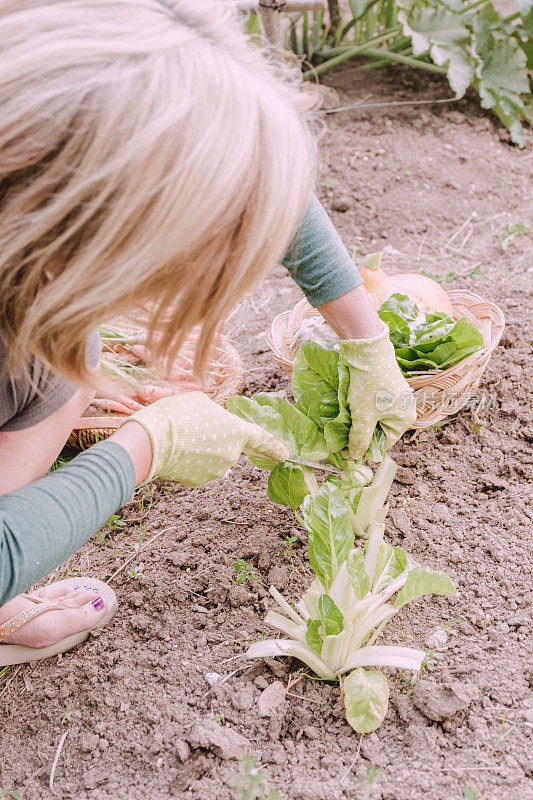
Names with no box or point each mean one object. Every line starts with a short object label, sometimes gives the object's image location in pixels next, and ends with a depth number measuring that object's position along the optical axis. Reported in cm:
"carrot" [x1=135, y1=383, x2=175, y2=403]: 253
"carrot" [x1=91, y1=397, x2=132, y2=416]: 246
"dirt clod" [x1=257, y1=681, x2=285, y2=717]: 150
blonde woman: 92
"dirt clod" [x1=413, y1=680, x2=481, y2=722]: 143
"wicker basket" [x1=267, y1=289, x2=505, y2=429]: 191
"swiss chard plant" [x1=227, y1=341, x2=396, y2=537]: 176
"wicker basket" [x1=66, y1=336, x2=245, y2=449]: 223
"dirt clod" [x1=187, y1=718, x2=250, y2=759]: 141
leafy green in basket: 188
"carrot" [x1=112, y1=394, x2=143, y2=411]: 248
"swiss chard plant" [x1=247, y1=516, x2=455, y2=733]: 142
